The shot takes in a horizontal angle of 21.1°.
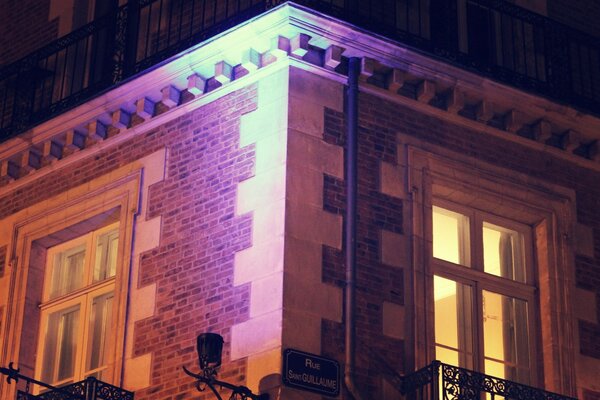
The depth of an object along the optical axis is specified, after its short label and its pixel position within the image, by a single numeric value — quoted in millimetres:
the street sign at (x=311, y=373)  13016
